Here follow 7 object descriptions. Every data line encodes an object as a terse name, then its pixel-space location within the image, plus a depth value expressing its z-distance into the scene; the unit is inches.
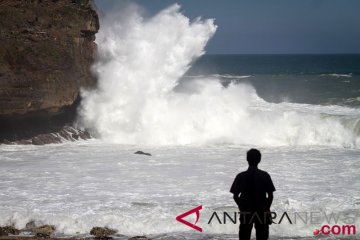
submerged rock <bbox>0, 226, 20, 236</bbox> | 650.2
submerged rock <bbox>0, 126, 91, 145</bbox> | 1409.9
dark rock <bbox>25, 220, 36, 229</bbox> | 684.7
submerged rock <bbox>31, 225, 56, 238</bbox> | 649.6
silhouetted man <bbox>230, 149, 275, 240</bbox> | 448.1
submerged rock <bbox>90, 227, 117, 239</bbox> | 644.7
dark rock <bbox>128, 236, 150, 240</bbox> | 630.8
